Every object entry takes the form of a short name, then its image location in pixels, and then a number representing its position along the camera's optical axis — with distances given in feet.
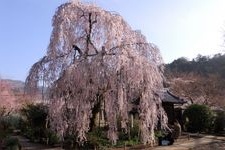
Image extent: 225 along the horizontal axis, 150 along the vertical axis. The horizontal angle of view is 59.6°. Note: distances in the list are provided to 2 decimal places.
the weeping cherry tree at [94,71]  22.19
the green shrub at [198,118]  45.26
